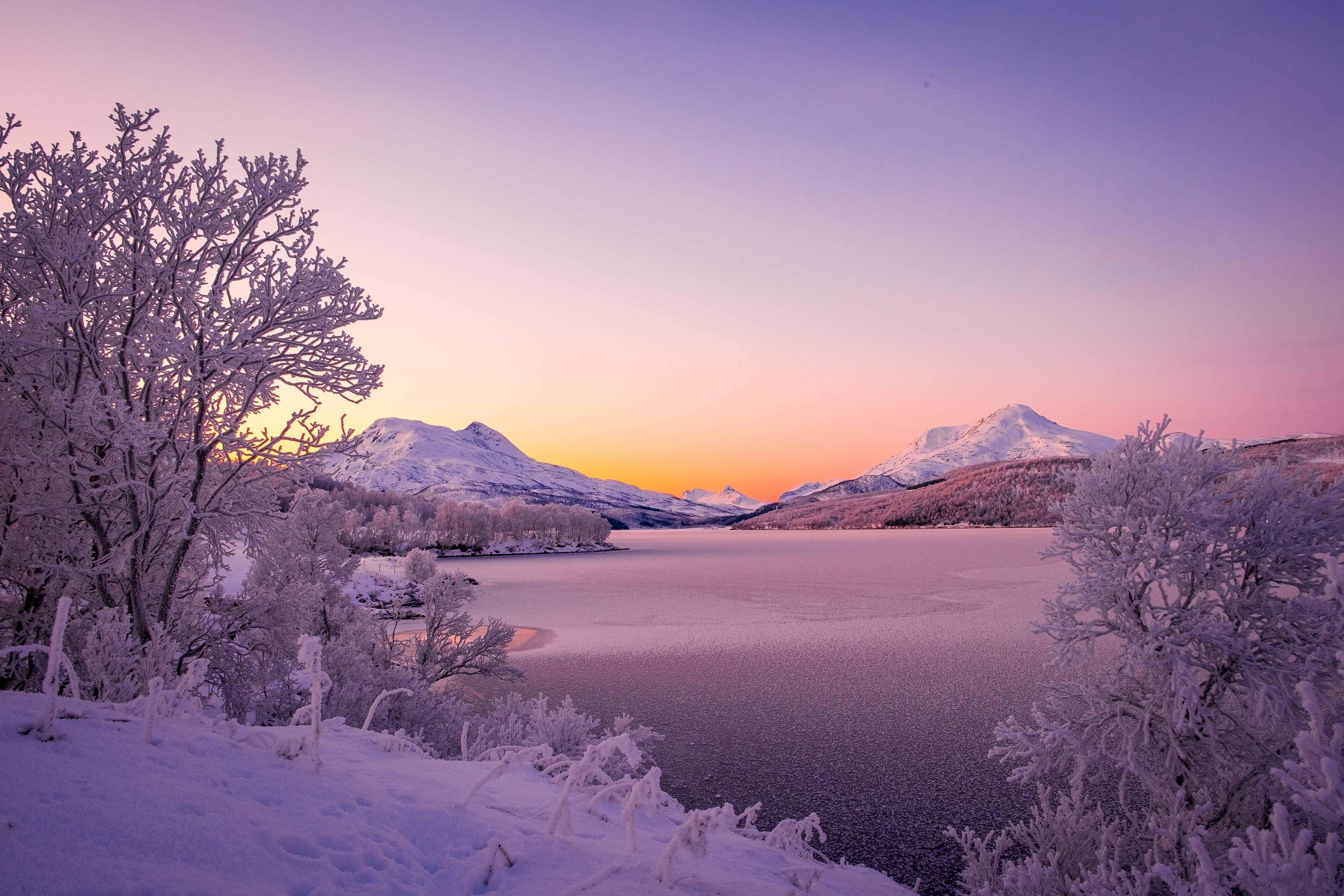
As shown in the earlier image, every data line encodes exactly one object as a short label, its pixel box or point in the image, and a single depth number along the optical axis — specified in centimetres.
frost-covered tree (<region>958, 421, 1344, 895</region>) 496
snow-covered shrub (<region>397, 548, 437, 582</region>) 1703
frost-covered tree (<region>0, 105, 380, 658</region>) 554
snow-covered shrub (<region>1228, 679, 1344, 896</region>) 226
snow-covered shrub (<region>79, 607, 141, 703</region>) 465
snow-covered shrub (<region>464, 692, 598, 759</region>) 742
